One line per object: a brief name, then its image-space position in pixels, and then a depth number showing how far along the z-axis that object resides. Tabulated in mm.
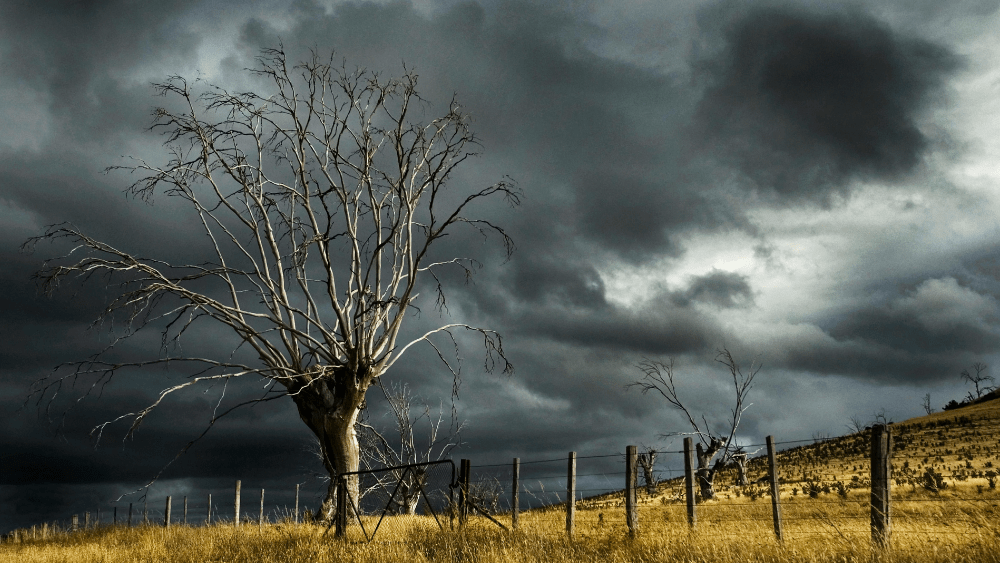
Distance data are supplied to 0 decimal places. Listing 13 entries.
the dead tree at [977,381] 81062
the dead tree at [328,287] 16422
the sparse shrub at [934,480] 23900
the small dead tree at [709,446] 28859
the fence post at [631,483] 11316
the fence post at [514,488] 13501
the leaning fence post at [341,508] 14037
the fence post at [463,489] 11995
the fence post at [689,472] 11680
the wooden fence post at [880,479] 7781
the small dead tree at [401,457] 25291
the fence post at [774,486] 9857
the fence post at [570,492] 12195
